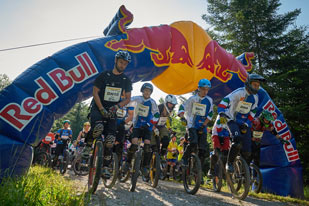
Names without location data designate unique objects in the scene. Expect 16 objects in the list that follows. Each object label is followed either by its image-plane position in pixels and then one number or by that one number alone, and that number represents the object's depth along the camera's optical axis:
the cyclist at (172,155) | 12.78
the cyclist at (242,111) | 4.95
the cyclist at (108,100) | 3.97
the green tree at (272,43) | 13.08
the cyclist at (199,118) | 5.49
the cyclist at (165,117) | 7.23
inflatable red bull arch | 4.62
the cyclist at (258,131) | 7.24
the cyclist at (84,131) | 8.96
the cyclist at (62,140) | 9.63
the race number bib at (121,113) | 7.45
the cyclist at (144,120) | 5.98
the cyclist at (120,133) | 6.71
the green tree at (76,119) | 47.94
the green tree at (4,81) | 52.94
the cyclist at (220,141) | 6.36
